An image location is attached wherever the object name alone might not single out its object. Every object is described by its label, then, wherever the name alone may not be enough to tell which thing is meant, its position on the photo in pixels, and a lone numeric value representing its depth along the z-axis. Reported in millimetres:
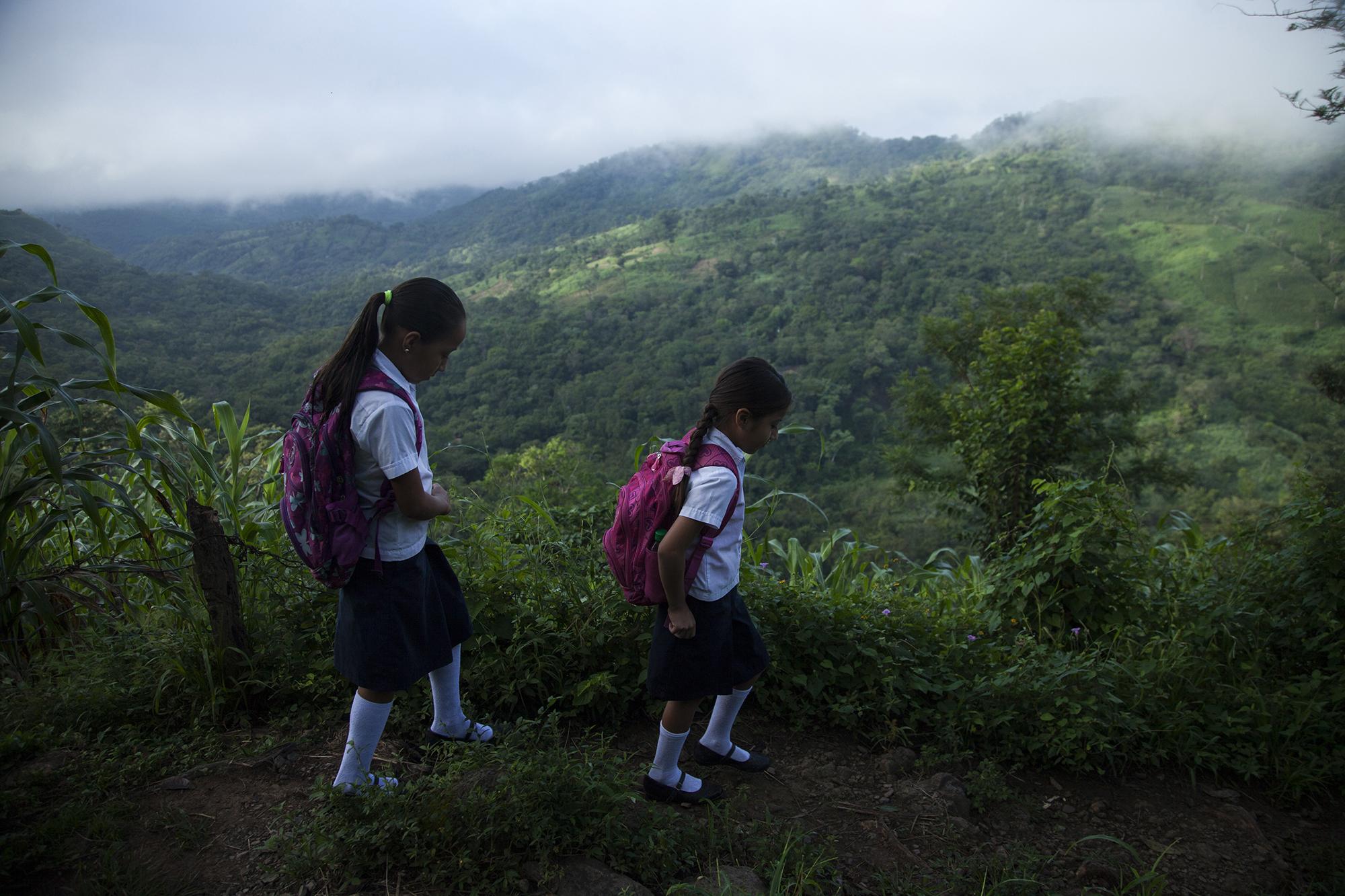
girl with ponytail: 1553
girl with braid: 1660
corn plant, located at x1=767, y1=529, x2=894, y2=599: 3000
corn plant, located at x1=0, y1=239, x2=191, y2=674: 1842
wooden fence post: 2064
